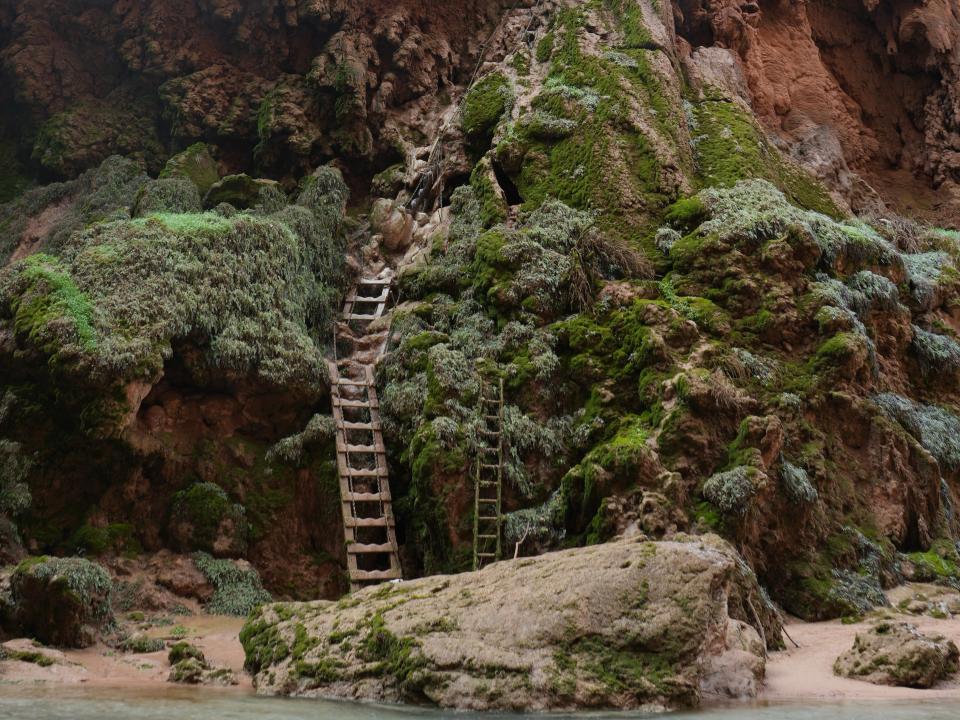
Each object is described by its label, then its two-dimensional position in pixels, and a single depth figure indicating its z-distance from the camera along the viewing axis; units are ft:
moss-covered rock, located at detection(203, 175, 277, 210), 59.26
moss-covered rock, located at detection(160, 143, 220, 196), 63.62
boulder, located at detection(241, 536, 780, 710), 24.21
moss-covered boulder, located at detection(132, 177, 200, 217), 55.31
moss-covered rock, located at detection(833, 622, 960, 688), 26.58
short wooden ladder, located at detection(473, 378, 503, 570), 37.52
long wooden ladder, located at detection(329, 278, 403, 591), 40.14
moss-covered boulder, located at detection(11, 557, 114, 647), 31.76
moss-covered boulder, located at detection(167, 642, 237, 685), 28.55
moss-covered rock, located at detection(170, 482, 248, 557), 41.73
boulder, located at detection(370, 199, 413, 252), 60.18
